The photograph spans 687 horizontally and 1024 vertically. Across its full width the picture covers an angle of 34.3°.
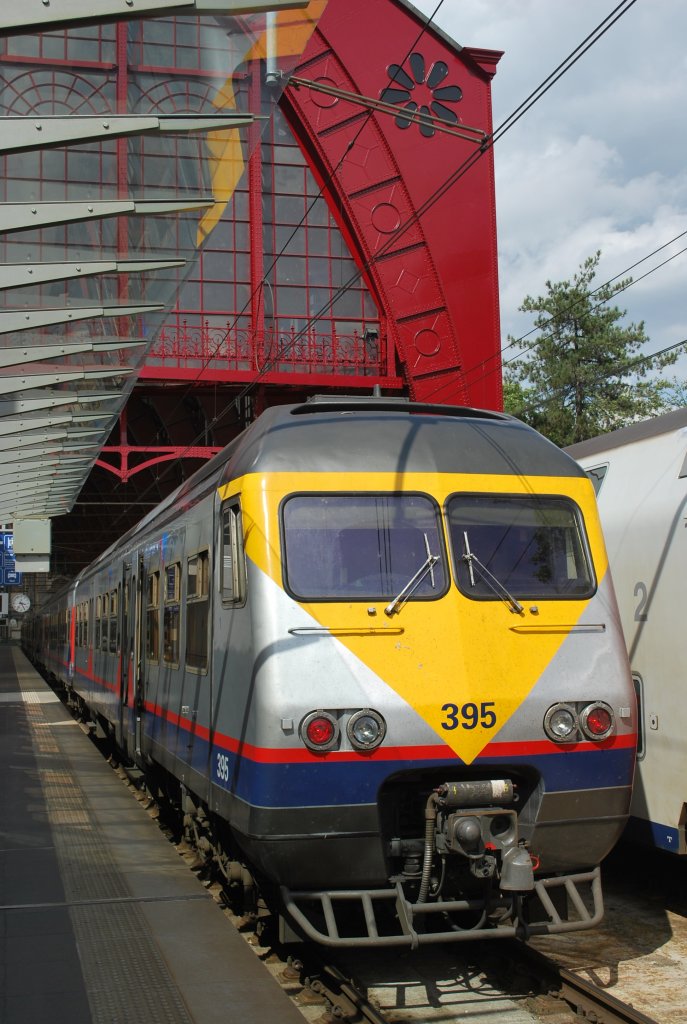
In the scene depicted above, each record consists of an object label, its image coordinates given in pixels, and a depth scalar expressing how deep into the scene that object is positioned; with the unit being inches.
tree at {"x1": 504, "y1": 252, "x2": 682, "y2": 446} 1569.9
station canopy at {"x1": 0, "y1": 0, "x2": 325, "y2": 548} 228.4
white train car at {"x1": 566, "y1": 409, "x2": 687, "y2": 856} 280.5
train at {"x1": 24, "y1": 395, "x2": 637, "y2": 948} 215.9
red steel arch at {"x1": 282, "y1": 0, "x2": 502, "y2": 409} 1175.0
